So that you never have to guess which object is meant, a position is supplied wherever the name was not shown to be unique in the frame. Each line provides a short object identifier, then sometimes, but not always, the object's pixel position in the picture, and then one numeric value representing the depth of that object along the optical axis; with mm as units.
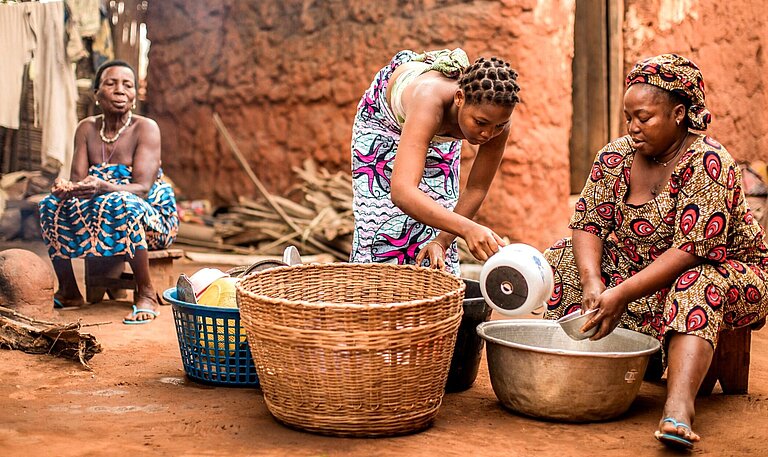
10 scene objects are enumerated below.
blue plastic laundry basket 3207
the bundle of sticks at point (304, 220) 6477
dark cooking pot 3236
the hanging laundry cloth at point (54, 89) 6527
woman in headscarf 2908
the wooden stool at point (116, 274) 4891
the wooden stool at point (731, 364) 3305
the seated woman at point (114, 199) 4543
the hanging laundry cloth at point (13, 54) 6309
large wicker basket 2592
